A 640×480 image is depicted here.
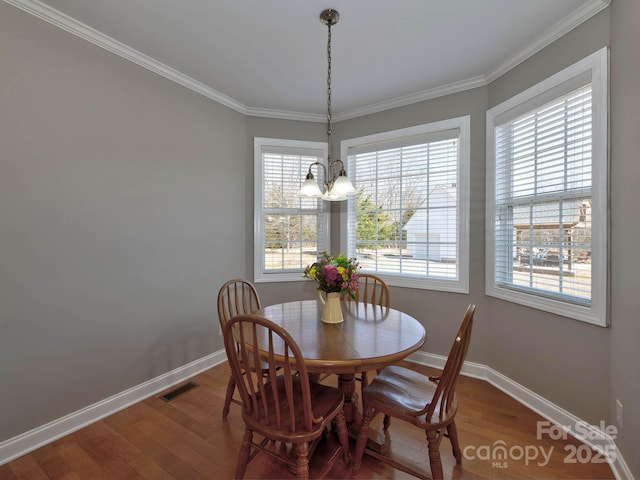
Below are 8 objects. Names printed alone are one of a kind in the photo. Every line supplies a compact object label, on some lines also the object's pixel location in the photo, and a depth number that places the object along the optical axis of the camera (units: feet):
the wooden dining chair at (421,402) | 4.48
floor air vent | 7.87
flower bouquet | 5.82
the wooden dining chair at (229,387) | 6.91
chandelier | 6.21
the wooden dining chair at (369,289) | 10.51
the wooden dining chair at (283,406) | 4.23
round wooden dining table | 4.52
